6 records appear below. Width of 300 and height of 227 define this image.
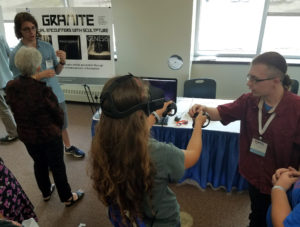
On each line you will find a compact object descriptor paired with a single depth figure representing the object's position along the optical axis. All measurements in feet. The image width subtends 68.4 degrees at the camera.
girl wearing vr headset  2.51
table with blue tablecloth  6.73
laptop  7.52
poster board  10.07
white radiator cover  14.59
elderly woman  5.01
